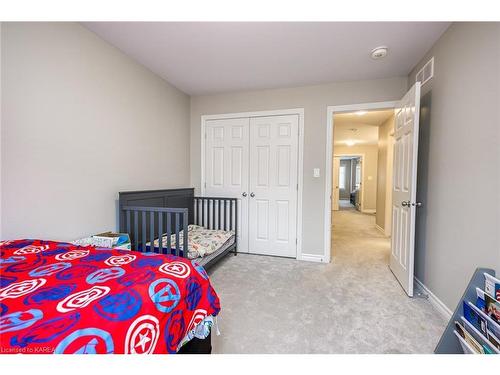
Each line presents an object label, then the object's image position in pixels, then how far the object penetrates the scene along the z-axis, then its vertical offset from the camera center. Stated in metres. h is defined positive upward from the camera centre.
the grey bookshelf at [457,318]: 1.20 -0.77
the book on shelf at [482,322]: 1.01 -0.71
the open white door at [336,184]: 8.24 -0.17
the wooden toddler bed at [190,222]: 2.02 -0.54
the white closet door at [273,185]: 2.98 -0.09
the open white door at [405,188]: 1.94 -0.07
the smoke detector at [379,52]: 2.02 +1.21
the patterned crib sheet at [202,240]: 2.20 -0.72
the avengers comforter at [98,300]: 0.60 -0.43
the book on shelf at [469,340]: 1.05 -0.81
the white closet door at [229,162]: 3.17 +0.24
